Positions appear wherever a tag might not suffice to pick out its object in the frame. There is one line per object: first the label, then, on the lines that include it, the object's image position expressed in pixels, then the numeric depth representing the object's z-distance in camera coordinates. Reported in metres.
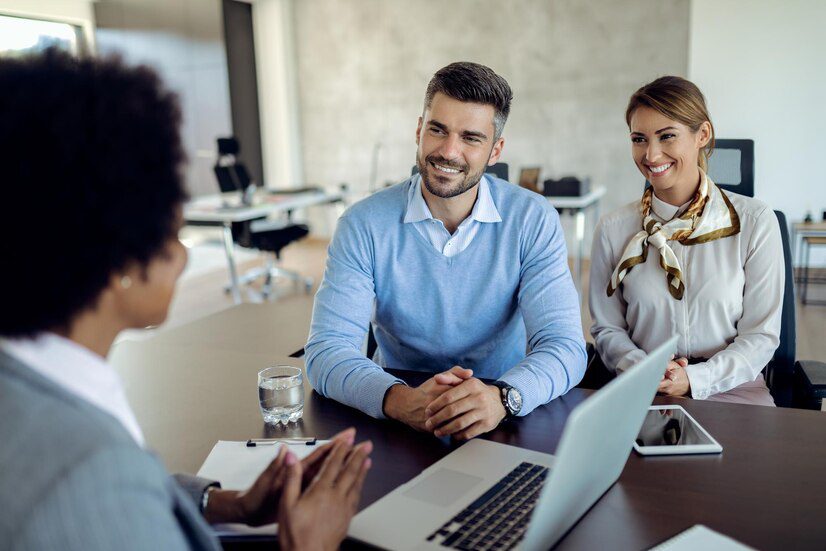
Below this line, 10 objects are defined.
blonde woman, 1.78
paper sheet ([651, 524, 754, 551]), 0.85
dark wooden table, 0.91
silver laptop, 0.73
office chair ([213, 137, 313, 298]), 5.34
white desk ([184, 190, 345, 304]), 4.86
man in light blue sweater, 1.59
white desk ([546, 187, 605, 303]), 4.72
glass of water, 1.26
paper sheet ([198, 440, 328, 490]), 1.05
